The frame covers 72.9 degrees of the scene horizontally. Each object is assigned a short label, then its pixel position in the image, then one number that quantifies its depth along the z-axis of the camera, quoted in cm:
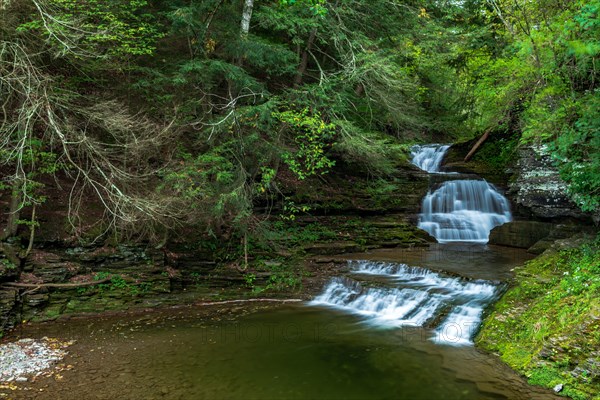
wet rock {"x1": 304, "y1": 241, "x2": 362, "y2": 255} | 1216
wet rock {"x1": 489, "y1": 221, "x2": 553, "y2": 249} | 1259
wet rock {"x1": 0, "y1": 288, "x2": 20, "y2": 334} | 759
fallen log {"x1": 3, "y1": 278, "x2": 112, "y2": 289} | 804
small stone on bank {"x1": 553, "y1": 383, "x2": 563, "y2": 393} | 521
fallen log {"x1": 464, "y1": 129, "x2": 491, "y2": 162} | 1699
